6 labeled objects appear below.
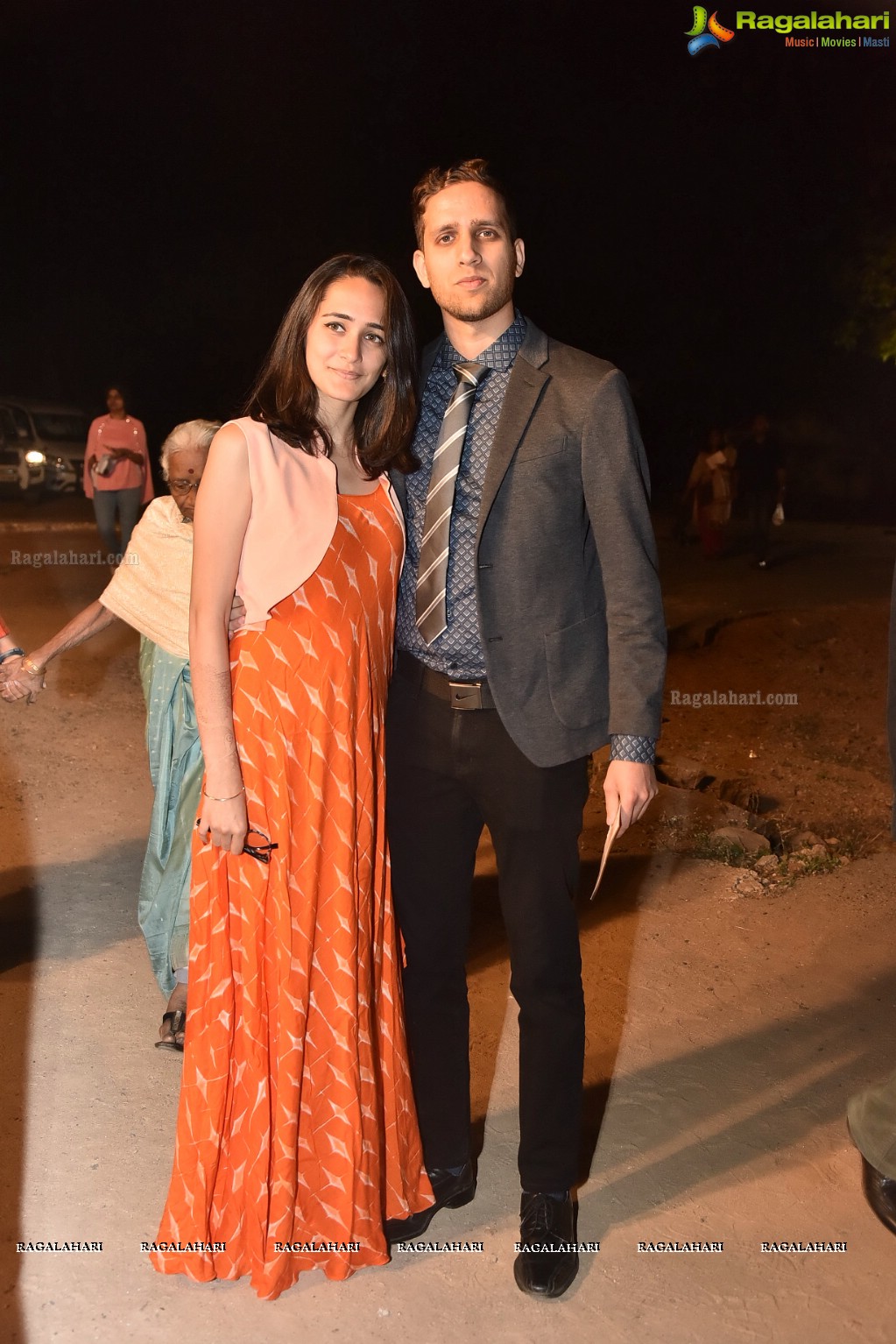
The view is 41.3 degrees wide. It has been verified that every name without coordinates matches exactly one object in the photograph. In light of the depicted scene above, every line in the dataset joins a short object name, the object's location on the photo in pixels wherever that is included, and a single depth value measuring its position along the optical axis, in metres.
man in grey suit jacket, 2.48
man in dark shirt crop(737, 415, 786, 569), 14.55
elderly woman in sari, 3.53
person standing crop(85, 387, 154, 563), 11.47
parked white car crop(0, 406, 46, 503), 18.84
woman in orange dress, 2.40
